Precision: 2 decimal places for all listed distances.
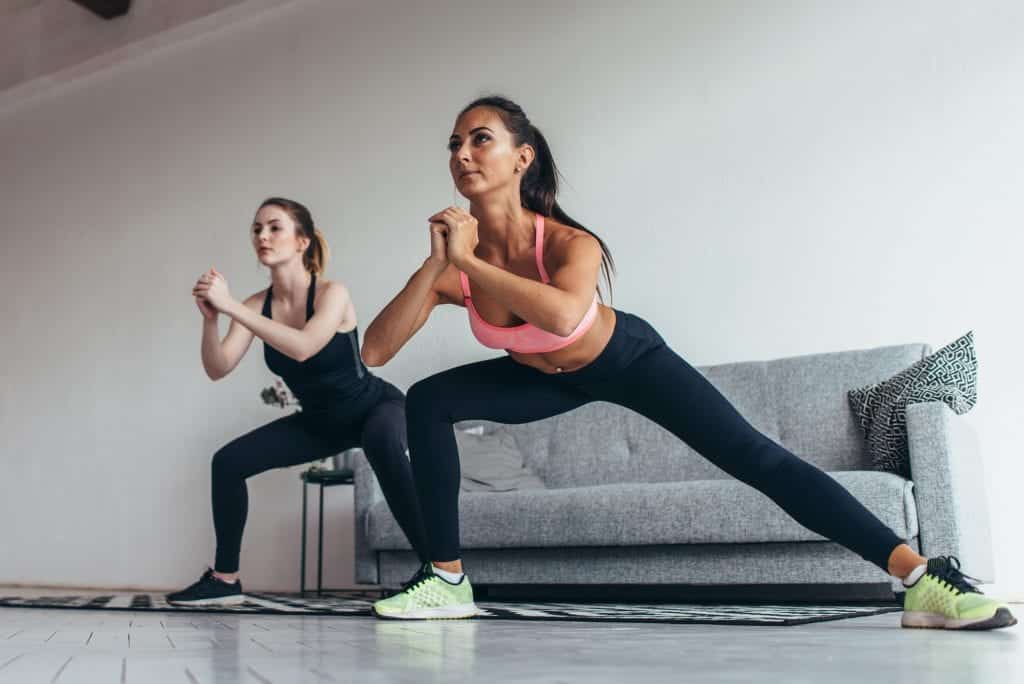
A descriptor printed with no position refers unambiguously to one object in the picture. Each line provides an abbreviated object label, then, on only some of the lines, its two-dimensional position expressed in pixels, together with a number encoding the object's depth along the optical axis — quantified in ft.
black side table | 13.93
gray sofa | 9.76
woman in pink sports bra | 6.82
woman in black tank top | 10.02
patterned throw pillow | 10.50
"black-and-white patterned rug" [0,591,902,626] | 7.37
